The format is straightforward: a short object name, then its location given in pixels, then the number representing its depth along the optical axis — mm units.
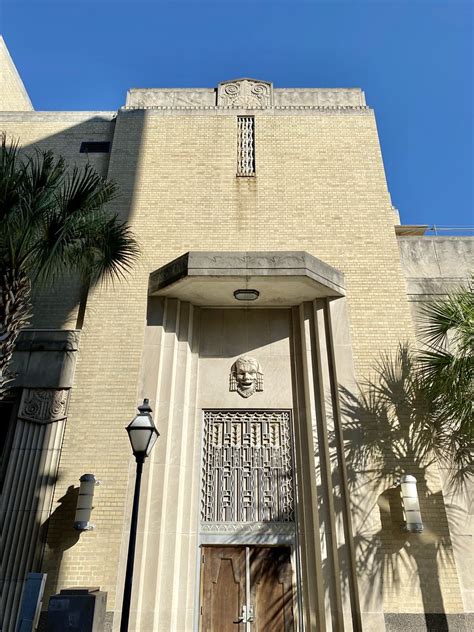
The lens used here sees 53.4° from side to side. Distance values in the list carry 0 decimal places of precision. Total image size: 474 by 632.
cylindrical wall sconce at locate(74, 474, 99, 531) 7965
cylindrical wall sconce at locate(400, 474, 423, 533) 7742
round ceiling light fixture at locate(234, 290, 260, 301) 10101
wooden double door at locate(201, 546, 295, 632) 7953
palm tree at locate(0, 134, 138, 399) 7195
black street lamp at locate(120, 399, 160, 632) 5672
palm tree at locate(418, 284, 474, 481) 7641
